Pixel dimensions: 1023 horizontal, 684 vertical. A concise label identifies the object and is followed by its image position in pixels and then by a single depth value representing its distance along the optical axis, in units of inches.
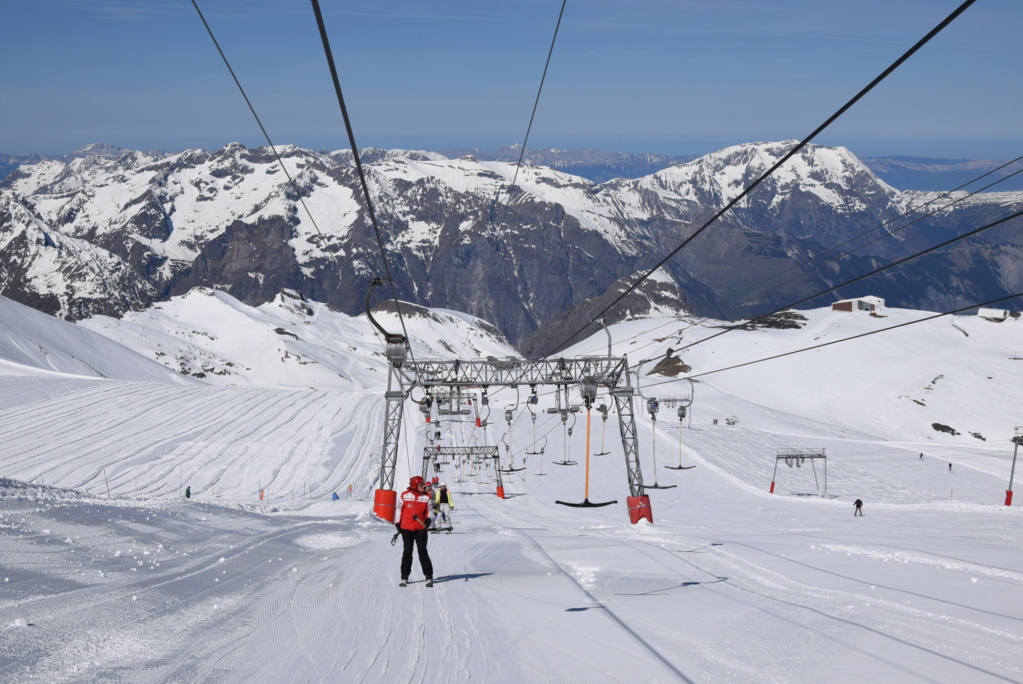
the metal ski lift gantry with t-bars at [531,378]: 1349.7
